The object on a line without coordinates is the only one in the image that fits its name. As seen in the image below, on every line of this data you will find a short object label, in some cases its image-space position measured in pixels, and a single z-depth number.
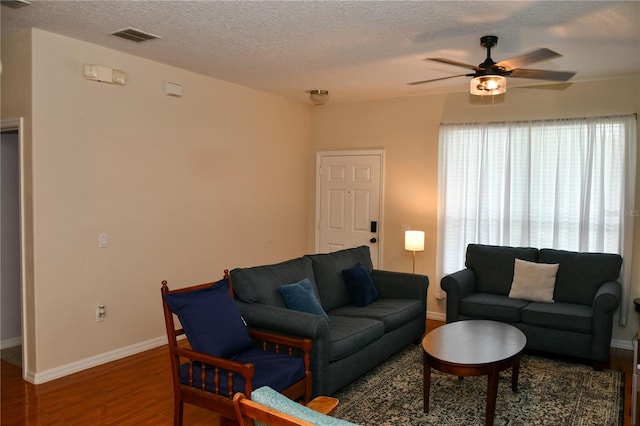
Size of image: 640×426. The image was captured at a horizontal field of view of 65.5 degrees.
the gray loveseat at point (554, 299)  4.27
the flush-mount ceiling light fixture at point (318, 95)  5.89
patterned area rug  3.33
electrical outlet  4.33
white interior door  6.52
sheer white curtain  5.02
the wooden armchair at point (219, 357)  2.81
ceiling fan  3.44
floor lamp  5.78
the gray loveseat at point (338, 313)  3.32
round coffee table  3.12
